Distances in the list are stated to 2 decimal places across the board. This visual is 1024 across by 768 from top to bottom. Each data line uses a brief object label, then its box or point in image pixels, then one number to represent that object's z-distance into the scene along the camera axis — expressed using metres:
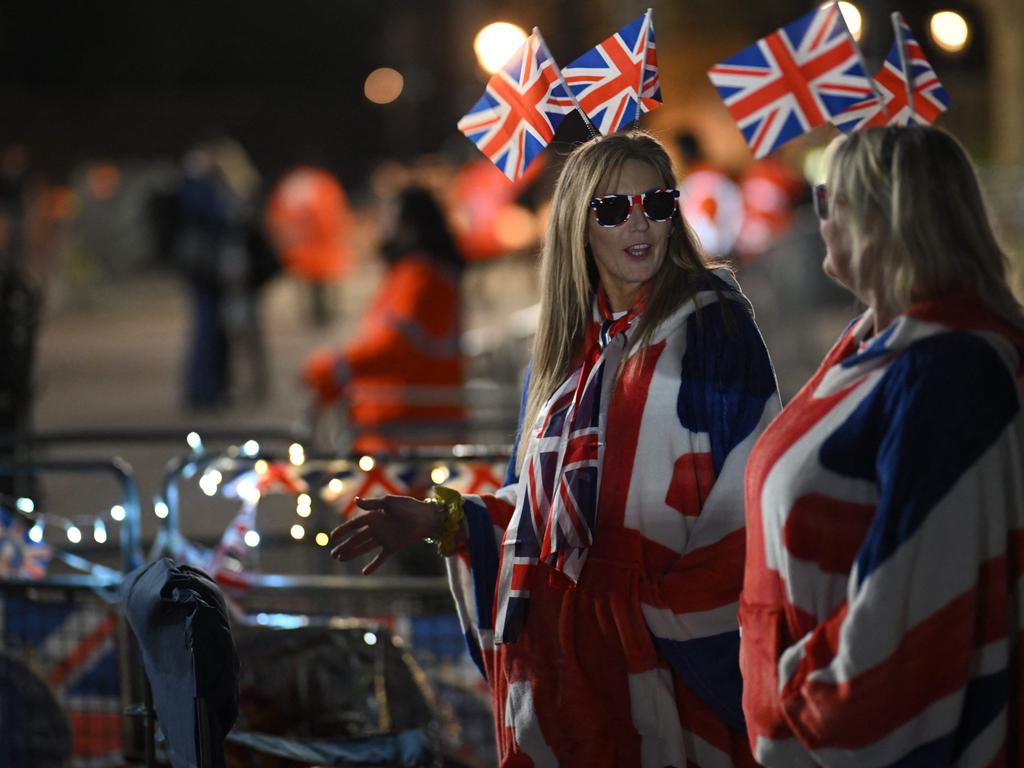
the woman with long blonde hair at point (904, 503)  5.05
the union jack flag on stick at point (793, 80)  6.94
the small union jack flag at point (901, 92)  6.75
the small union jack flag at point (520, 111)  7.34
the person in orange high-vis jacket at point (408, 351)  15.91
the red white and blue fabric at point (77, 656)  11.12
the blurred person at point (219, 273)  28.23
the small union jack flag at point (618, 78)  7.10
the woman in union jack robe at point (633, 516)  6.50
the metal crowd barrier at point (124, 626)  10.14
